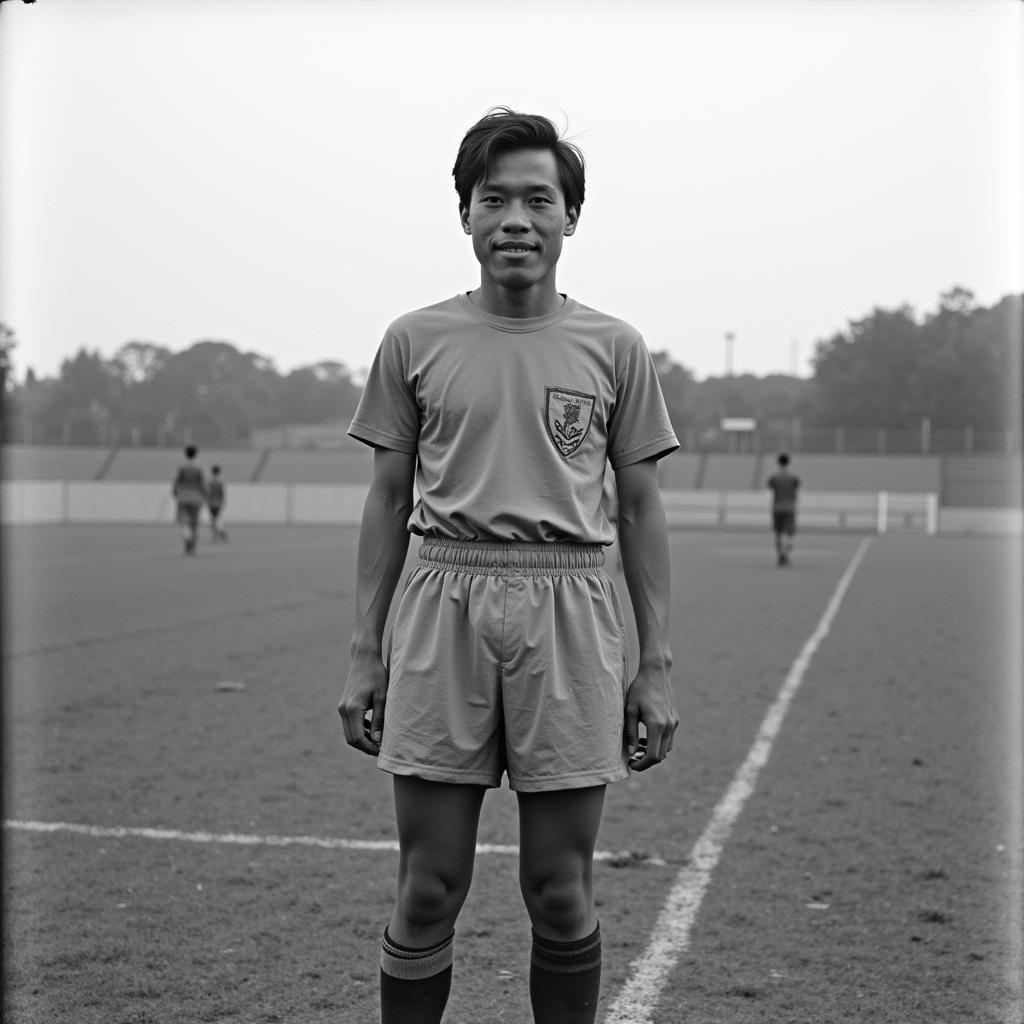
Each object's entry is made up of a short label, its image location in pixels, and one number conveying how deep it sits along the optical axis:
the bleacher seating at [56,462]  50.09
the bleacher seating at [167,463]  54.81
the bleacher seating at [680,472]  55.25
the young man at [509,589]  2.77
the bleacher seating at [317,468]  55.59
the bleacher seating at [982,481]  52.53
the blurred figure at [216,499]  30.69
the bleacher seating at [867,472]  54.69
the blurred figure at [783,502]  22.80
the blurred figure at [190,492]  23.47
